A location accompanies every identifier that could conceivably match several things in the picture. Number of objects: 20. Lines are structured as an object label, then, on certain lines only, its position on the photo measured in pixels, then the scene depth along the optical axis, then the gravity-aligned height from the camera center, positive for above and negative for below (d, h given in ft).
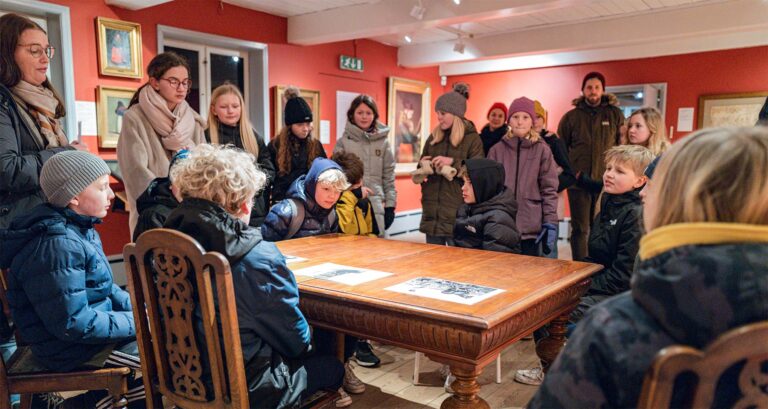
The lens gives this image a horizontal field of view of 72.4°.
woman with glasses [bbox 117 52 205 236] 9.07 +0.19
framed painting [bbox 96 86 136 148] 13.74 +0.70
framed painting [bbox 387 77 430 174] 23.85 +1.03
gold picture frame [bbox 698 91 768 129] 18.89 +1.30
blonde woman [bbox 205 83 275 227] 10.43 +0.24
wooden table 4.99 -1.73
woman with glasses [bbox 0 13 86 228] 7.58 +0.32
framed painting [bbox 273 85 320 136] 18.31 +1.28
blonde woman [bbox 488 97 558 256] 11.06 -0.84
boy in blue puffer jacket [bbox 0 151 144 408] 5.45 -1.50
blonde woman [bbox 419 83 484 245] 12.07 -0.37
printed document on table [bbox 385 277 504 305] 5.45 -1.64
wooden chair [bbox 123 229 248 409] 4.43 -1.65
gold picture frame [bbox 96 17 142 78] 13.64 +2.38
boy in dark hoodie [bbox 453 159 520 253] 9.18 -1.32
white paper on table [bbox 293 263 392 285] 6.38 -1.70
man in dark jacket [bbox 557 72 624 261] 13.66 +0.13
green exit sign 20.95 +3.10
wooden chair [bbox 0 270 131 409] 5.50 -2.56
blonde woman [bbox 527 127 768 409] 2.53 -0.64
